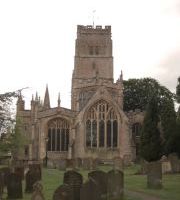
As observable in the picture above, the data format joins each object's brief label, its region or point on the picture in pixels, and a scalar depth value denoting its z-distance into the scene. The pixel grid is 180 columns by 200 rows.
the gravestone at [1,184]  13.28
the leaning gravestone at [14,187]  13.74
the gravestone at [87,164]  30.09
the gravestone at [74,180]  11.73
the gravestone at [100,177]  13.09
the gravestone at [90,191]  10.35
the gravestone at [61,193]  10.05
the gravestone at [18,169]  16.82
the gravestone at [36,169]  16.30
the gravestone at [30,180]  15.14
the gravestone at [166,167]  24.62
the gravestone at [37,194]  9.73
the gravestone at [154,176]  16.21
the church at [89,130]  42.85
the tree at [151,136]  29.43
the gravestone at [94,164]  29.24
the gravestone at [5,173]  14.24
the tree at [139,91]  56.13
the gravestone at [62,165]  30.88
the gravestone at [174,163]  24.37
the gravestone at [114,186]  13.29
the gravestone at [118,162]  29.21
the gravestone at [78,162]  33.56
